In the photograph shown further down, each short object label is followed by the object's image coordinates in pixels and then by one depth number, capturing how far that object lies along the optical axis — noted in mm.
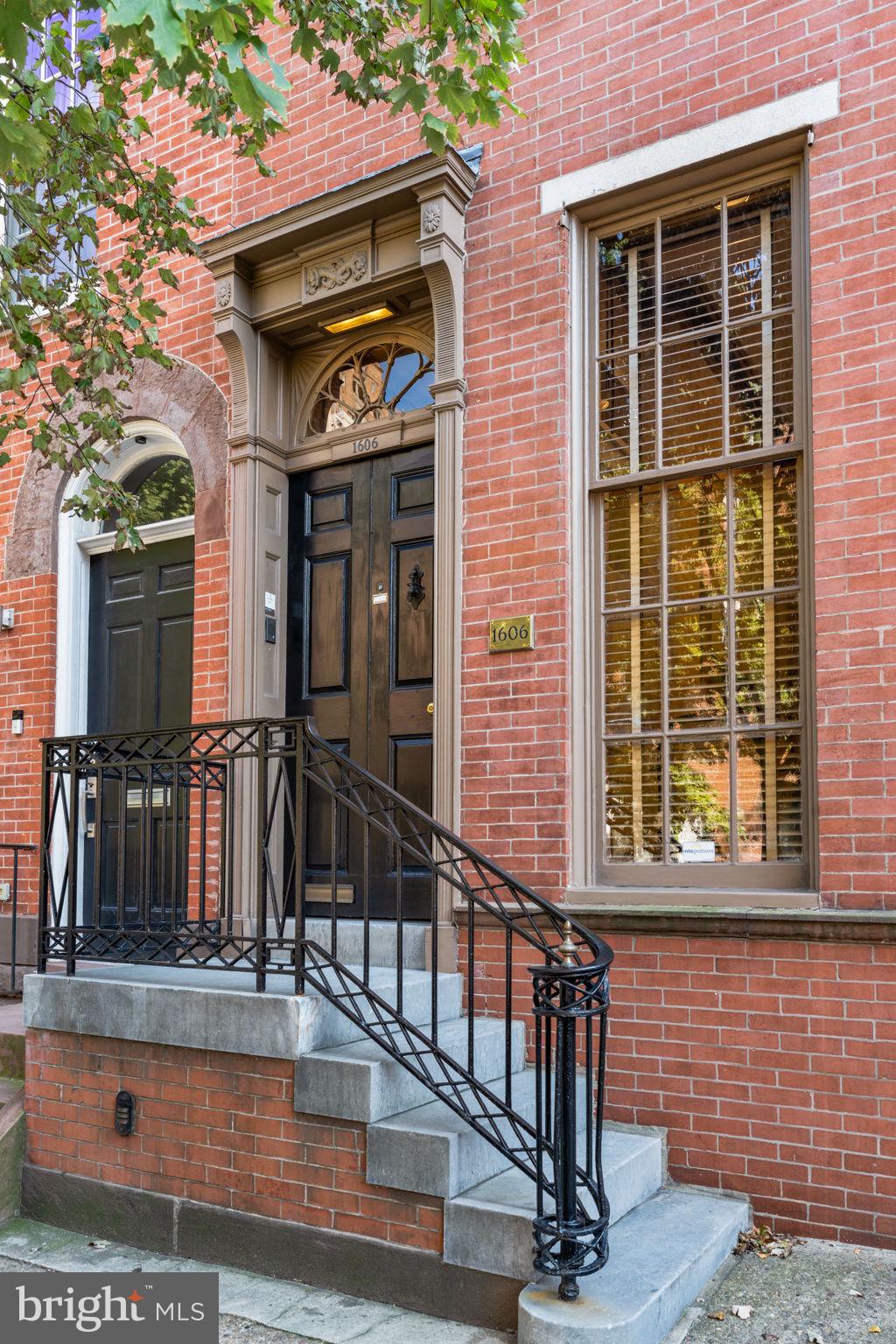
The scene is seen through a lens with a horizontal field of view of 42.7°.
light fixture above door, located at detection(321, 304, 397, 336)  5912
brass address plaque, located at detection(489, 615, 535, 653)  5035
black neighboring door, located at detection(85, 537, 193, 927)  6664
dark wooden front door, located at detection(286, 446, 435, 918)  5664
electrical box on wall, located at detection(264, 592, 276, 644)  6076
